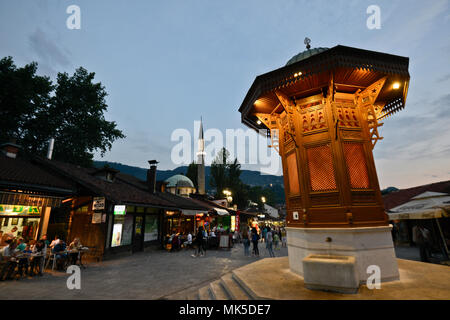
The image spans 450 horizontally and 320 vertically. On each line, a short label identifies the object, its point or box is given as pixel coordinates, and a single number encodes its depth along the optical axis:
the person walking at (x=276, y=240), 18.12
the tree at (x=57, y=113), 22.16
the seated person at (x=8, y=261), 7.68
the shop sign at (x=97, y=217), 12.03
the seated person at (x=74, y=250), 10.10
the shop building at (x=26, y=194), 9.81
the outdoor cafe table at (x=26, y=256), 8.01
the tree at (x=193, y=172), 50.55
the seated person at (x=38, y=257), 8.48
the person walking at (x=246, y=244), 13.80
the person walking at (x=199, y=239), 14.02
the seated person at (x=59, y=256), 9.68
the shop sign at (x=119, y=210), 12.89
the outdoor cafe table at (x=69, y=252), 9.51
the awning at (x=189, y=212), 18.59
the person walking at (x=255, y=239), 13.83
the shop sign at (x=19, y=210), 10.89
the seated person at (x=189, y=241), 17.31
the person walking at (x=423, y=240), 9.52
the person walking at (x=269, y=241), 13.42
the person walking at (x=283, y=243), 20.59
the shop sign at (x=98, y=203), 11.73
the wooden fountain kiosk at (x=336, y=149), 5.66
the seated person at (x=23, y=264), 8.19
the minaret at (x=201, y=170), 49.41
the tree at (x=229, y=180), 39.62
